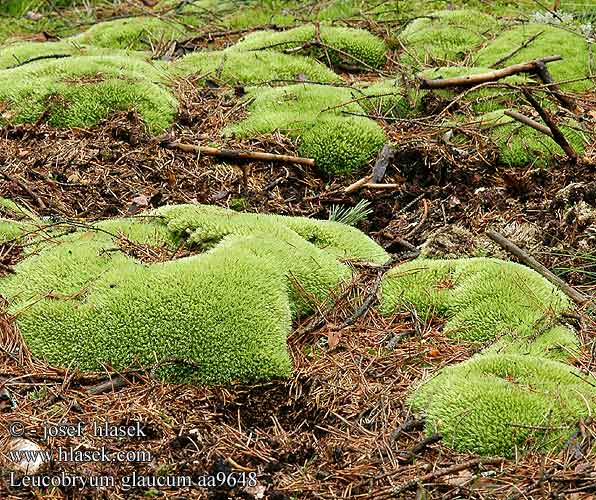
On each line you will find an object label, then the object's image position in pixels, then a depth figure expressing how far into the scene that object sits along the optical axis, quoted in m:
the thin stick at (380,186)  5.12
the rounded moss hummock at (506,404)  2.90
